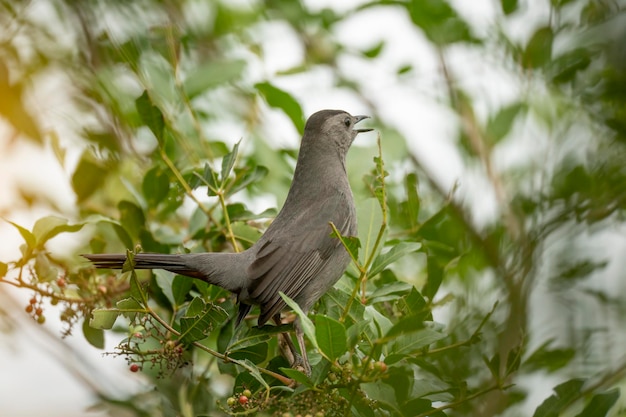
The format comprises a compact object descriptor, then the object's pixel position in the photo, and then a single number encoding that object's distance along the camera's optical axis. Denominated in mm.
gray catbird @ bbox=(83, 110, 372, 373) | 5898
